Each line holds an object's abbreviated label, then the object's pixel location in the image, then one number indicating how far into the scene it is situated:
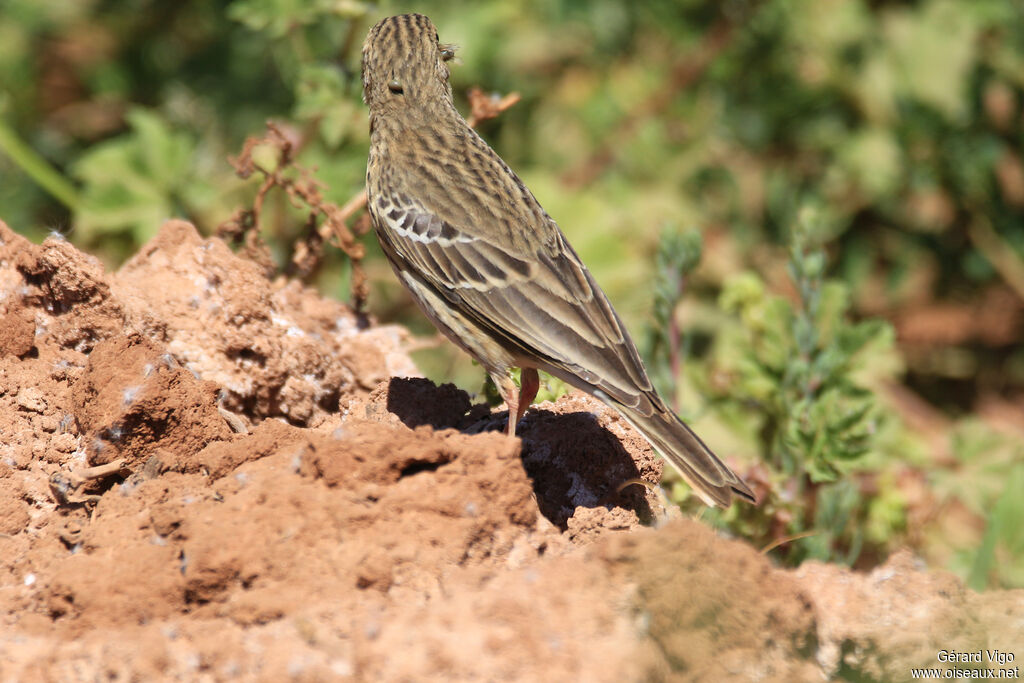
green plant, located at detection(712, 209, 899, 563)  9.55
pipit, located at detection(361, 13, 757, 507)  7.68
